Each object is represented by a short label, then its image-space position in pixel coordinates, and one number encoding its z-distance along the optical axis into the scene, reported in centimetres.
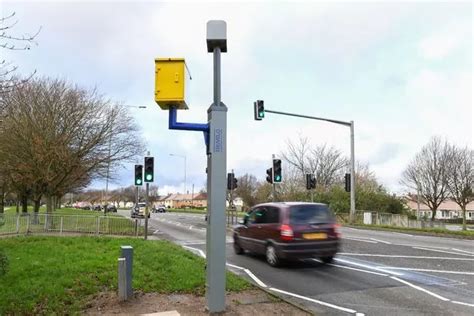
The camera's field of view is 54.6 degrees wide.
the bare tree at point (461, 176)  4072
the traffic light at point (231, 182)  2886
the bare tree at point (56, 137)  2586
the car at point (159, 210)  8301
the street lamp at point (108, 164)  2940
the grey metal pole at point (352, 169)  2990
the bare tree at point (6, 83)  756
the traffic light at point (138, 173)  2066
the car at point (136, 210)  4190
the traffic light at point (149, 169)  1956
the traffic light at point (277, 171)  2322
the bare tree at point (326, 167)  6162
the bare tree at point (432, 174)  4697
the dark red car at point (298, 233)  1164
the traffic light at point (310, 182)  2797
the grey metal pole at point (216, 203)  669
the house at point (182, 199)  16578
